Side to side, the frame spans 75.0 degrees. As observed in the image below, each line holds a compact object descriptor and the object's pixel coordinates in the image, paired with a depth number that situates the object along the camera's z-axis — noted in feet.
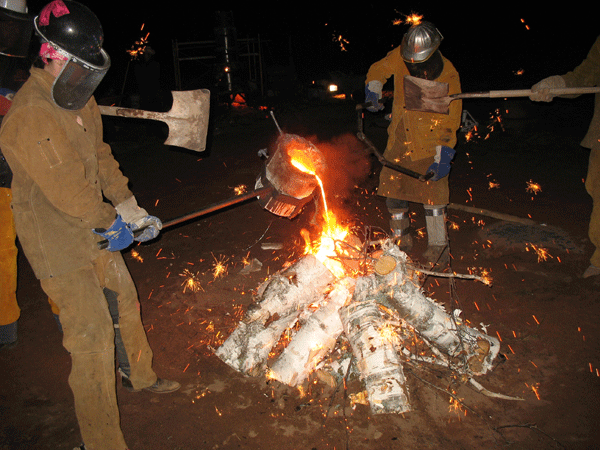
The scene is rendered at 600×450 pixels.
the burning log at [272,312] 9.22
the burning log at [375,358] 7.71
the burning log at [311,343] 8.70
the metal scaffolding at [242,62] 39.70
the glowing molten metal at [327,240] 9.30
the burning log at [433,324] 8.92
